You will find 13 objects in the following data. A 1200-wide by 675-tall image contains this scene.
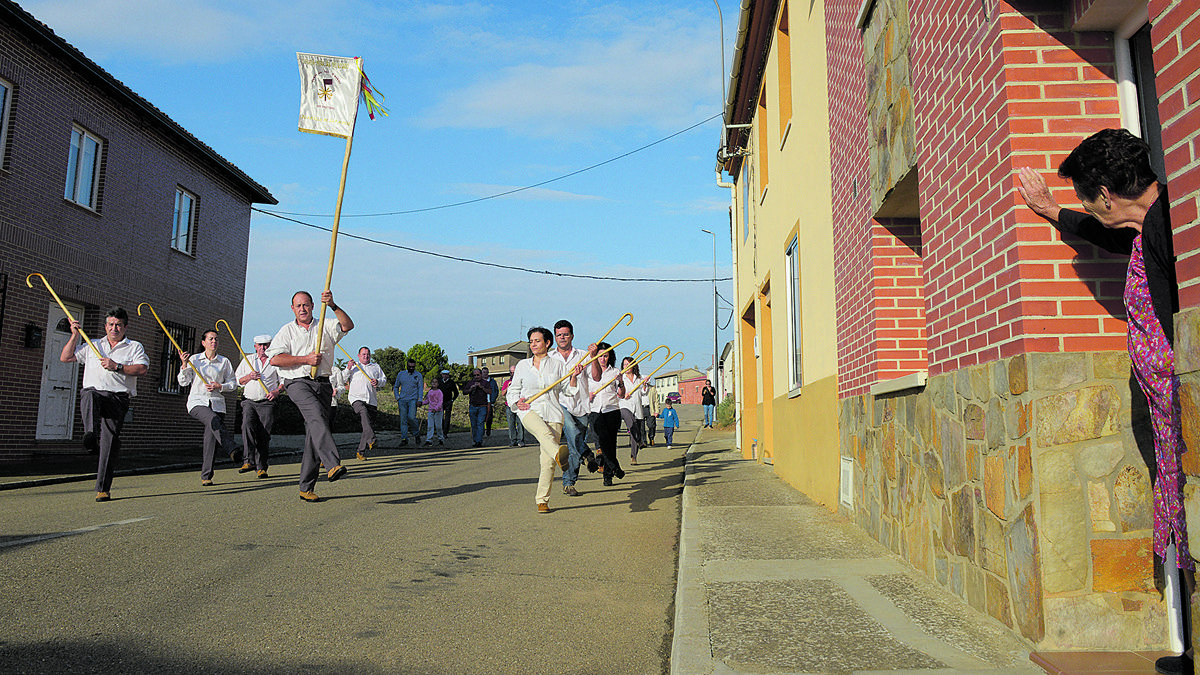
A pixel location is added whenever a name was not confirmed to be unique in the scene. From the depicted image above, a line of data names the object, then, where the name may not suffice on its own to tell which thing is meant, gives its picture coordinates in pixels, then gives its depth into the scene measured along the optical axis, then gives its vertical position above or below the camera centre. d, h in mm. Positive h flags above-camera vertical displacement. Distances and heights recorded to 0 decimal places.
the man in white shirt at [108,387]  8047 +417
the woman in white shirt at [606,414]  10047 +287
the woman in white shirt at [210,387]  9906 +535
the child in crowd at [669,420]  19031 +382
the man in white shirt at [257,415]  10531 +204
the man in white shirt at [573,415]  8867 +225
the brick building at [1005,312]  3121 +599
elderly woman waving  2699 +535
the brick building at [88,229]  12305 +3569
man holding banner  7785 +566
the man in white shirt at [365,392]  14516 +710
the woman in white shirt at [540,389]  7996 +427
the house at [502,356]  105312 +10223
